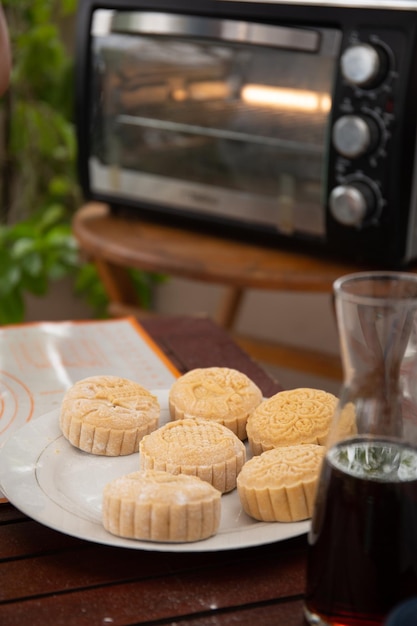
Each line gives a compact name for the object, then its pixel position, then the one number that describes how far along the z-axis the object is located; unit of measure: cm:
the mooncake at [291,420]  99
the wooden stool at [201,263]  159
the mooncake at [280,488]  93
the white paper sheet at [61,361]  115
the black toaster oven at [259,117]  153
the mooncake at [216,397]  104
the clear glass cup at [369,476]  84
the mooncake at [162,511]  91
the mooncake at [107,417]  101
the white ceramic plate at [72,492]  91
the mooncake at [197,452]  96
